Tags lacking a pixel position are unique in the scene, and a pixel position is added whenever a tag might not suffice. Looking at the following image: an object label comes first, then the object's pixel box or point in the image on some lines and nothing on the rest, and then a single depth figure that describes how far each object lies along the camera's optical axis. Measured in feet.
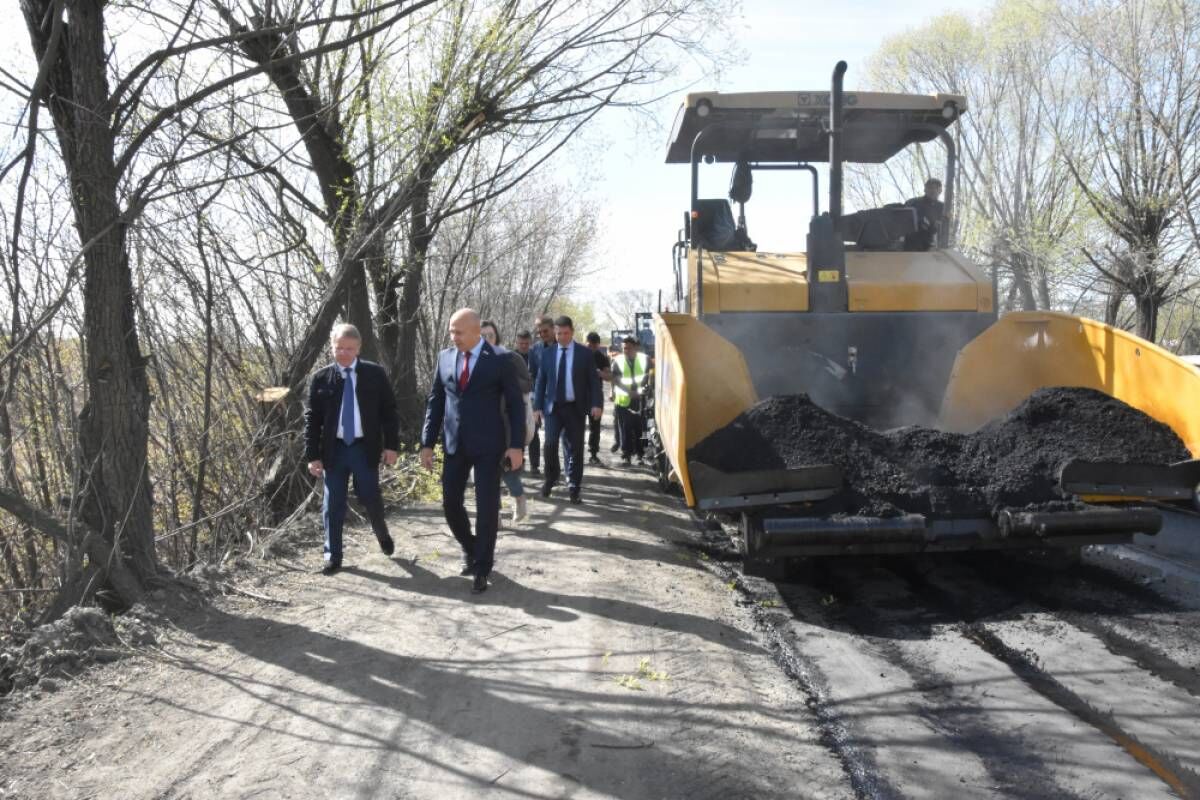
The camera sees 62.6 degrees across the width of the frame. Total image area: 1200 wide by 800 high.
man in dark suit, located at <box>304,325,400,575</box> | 22.48
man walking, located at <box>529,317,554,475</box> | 34.99
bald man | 20.71
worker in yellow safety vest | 43.62
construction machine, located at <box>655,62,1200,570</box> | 18.63
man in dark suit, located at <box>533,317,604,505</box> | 32.37
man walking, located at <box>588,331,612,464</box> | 39.06
